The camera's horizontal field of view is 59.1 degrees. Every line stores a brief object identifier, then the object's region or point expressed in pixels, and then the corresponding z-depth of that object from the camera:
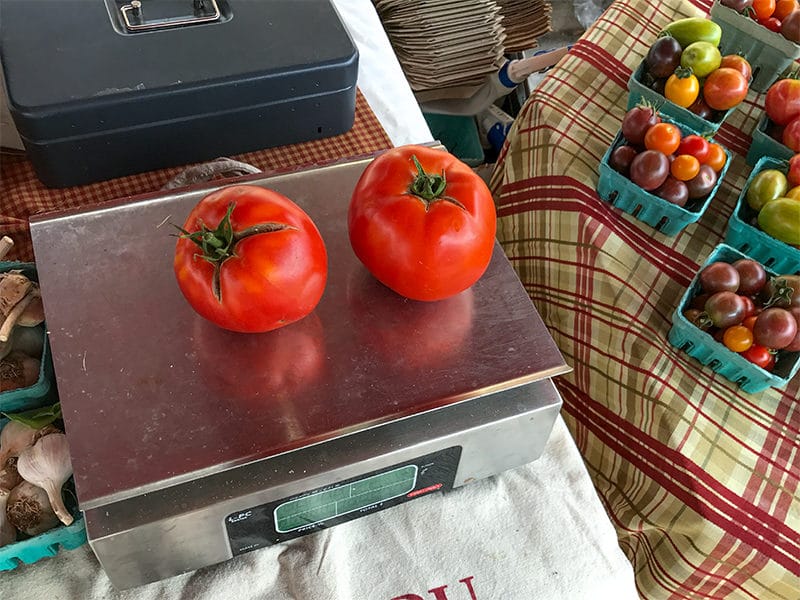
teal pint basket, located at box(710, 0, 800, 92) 1.21
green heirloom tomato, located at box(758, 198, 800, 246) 0.97
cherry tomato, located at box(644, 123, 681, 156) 1.03
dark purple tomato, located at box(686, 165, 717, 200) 1.02
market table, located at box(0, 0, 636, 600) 0.70
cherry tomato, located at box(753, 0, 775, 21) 1.23
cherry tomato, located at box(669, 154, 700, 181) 1.01
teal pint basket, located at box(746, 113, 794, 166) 1.10
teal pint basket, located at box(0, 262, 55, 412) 0.69
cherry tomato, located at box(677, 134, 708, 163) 1.04
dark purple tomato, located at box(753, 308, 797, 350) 0.87
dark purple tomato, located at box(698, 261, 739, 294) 0.92
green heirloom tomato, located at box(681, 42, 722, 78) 1.13
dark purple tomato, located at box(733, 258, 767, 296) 0.93
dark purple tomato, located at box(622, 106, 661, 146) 1.05
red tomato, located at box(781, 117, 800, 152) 1.08
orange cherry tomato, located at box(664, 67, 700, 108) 1.12
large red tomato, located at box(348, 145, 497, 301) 0.61
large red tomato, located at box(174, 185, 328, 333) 0.57
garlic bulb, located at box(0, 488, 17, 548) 0.67
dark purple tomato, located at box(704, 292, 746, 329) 0.89
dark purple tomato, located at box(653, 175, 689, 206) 1.02
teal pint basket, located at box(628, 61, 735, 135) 1.13
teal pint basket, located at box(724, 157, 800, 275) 0.99
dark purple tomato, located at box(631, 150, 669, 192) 1.00
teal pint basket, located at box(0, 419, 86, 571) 0.66
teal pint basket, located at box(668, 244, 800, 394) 0.89
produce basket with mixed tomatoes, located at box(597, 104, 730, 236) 1.01
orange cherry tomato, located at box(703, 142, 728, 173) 1.05
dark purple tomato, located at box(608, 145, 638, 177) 1.04
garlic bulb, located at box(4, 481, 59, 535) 0.67
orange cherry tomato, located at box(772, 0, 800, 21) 1.23
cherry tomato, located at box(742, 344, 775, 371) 0.89
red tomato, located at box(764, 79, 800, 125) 1.09
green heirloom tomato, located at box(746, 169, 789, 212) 1.01
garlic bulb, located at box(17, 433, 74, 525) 0.67
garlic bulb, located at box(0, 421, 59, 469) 0.70
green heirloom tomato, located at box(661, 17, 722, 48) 1.17
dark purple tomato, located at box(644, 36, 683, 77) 1.14
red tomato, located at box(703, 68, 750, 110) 1.11
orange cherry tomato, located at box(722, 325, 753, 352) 0.89
